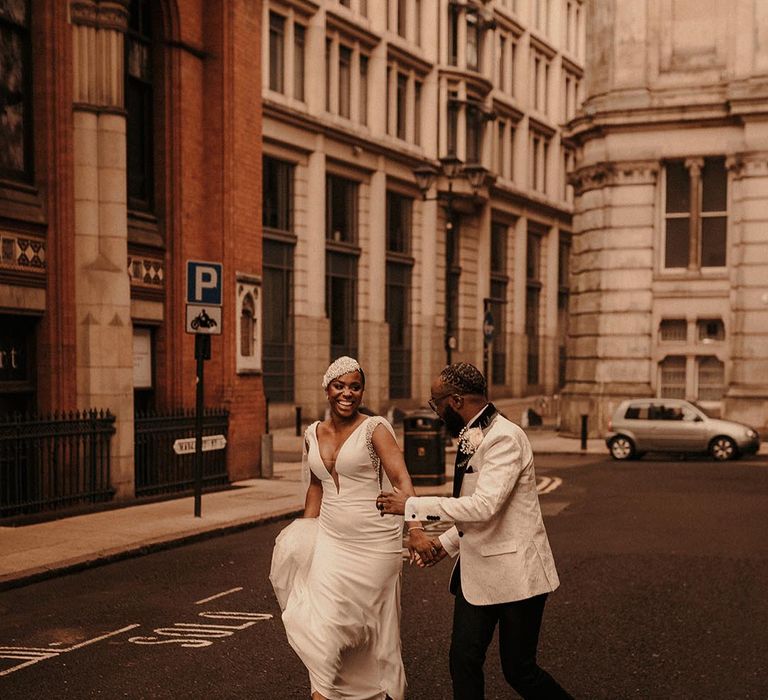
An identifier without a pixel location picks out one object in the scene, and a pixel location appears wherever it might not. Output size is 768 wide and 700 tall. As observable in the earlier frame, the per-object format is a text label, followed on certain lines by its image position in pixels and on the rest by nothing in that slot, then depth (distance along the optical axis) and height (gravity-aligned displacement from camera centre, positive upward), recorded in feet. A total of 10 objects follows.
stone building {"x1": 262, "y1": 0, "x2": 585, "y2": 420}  114.83 +15.36
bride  18.98 -4.21
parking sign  46.50 +1.38
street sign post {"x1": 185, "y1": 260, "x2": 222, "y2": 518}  46.32 +0.10
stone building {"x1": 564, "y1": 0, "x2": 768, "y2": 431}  103.91 +10.31
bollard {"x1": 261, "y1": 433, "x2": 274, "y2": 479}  63.05 -7.78
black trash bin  63.10 -7.55
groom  16.93 -3.36
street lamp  87.66 +10.83
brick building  48.42 +5.36
